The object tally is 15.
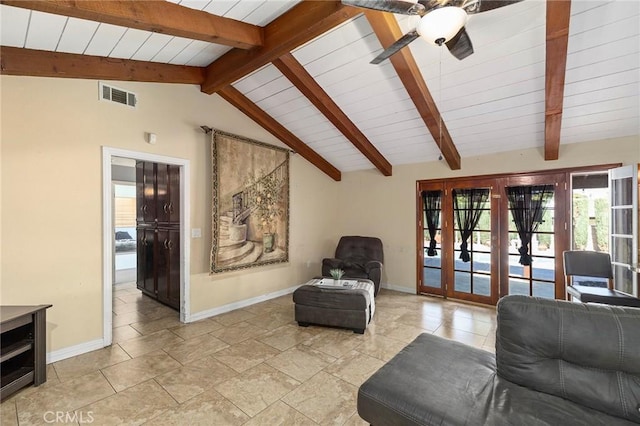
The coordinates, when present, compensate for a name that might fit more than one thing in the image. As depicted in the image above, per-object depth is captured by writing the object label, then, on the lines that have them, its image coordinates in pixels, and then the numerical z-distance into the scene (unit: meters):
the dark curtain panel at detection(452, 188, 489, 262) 4.48
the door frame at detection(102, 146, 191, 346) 2.95
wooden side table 2.12
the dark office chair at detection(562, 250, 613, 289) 3.25
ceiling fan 1.68
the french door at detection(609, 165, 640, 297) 2.99
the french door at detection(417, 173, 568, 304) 3.97
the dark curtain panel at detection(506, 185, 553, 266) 4.03
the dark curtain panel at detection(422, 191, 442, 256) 4.86
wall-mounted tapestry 3.87
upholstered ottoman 3.26
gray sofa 1.31
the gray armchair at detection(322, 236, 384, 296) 4.56
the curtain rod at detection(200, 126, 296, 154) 3.71
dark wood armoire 3.99
